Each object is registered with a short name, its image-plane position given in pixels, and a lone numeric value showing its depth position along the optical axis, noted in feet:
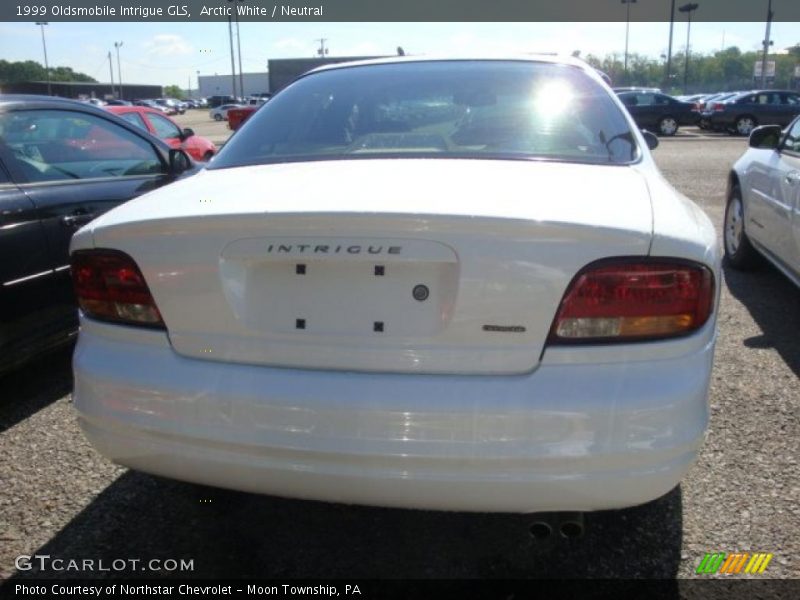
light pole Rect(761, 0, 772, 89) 136.05
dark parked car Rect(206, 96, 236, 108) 204.54
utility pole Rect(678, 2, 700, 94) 211.61
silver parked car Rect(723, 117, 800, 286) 14.96
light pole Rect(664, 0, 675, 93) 181.27
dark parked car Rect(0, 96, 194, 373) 11.09
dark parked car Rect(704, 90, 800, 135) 83.35
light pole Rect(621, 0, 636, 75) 212.43
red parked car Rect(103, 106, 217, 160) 31.60
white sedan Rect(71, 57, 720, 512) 5.94
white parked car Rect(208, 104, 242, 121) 162.44
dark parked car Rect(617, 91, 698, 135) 85.87
